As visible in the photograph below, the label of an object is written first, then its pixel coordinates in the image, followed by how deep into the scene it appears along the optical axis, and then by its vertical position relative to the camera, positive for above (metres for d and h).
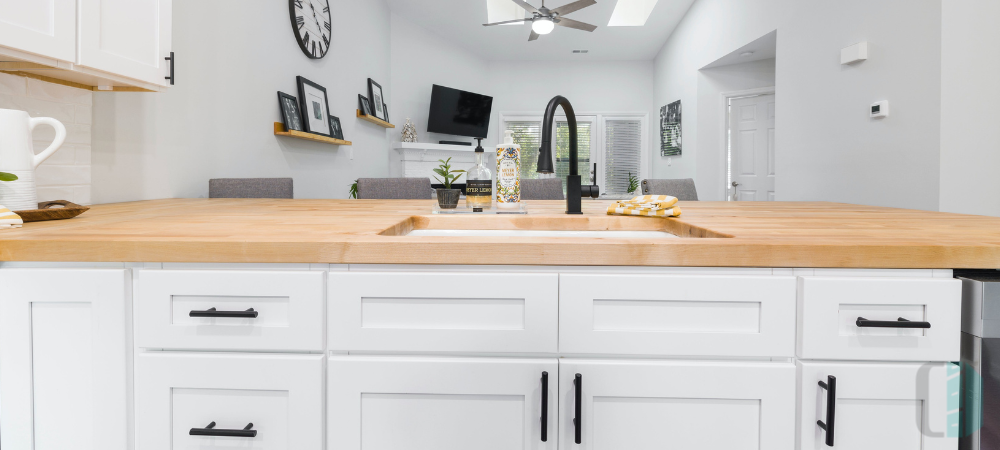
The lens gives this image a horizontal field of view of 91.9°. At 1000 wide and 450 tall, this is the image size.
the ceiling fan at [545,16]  3.91 +1.66
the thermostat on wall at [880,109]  2.73 +0.62
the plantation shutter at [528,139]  7.61 +1.19
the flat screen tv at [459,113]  6.29 +1.38
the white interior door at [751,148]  4.92 +0.72
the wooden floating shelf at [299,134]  3.18 +0.55
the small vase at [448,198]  1.32 +0.04
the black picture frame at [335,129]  4.10 +0.72
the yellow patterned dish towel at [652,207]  1.18 +0.02
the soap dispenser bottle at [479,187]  1.32 +0.07
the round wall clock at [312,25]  3.43 +1.42
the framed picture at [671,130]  6.24 +1.16
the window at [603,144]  7.57 +1.12
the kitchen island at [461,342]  0.71 -0.19
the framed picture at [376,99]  5.13 +1.25
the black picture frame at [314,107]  3.52 +0.81
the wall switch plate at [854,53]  2.88 +1.00
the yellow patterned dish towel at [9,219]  0.85 -0.02
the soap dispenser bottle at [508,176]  1.29 +0.10
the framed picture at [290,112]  3.21 +0.69
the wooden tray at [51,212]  0.98 +0.00
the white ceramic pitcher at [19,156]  1.01 +0.12
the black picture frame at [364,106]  4.80 +1.08
